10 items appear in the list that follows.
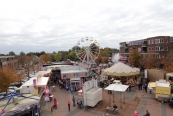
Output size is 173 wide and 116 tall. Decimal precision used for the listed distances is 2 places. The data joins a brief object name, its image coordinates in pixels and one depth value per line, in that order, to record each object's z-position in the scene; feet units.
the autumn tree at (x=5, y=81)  74.90
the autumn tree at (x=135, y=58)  151.02
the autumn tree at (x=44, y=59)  287.63
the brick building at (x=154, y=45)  144.02
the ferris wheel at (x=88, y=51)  114.93
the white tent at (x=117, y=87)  56.08
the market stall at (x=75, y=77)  86.63
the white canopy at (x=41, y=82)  64.13
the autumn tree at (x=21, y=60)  235.75
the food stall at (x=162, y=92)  59.62
